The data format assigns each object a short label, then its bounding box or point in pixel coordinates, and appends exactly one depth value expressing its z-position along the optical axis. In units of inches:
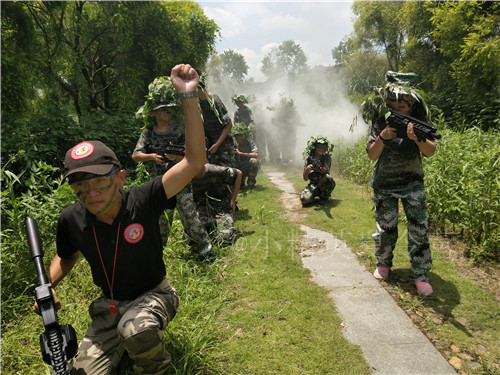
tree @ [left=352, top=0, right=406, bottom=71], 908.0
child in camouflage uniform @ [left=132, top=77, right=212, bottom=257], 150.9
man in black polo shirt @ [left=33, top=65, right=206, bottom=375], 74.1
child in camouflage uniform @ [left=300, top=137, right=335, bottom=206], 257.8
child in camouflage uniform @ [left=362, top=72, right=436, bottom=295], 124.2
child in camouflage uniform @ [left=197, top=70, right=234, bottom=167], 209.6
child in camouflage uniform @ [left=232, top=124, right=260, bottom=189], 338.3
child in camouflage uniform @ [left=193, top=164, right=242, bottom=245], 186.6
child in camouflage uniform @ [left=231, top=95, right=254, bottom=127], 400.2
